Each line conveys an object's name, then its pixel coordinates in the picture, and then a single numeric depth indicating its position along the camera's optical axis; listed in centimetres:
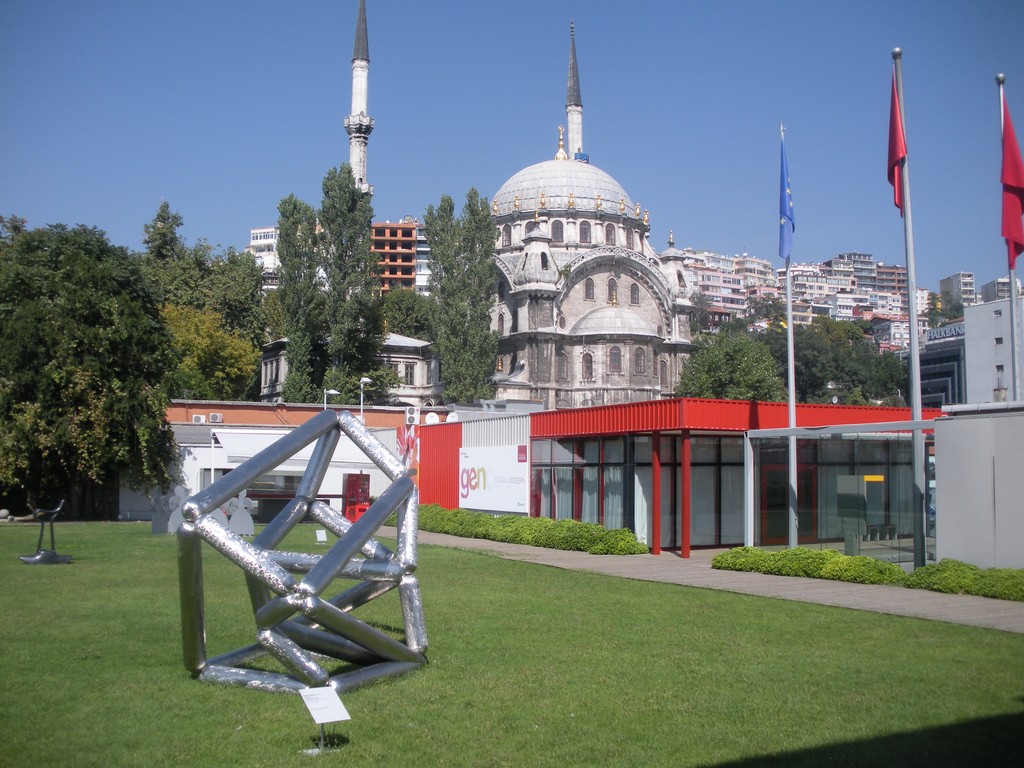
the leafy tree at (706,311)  15084
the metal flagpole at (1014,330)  1834
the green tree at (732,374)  6969
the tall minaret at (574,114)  9775
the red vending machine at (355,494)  3772
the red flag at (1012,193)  1844
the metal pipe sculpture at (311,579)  809
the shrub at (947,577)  1581
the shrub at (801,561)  1856
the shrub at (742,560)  1967
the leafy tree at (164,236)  7394
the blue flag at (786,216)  2317
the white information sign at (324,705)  667
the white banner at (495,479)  2978
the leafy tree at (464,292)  6525
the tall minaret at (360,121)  7631
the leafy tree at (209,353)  6166
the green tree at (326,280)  6112
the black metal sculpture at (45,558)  1903
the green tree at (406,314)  9281
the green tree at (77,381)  3466
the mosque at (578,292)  7456
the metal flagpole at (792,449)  2139
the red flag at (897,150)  1906
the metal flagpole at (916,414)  1788
